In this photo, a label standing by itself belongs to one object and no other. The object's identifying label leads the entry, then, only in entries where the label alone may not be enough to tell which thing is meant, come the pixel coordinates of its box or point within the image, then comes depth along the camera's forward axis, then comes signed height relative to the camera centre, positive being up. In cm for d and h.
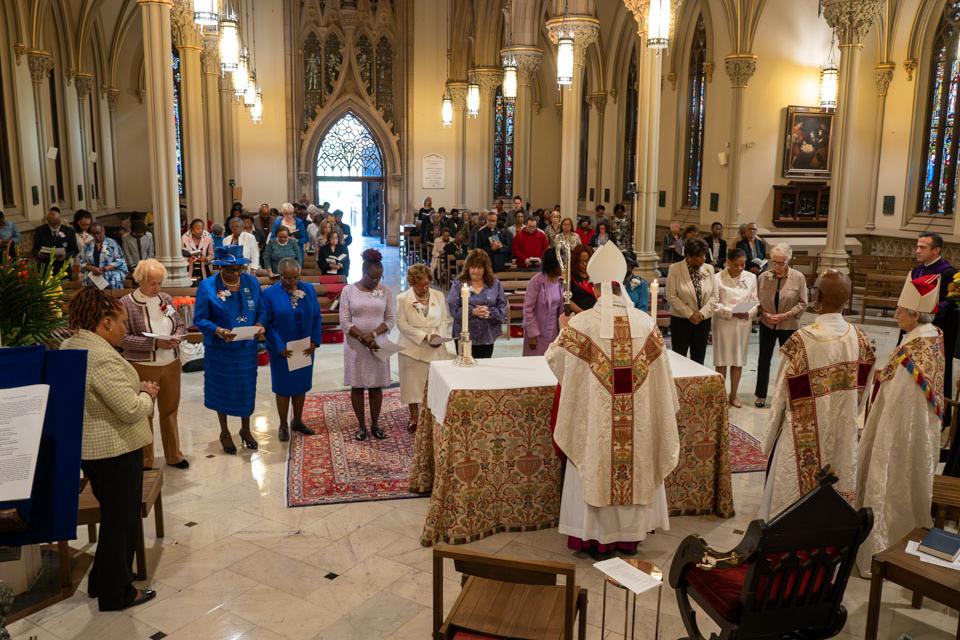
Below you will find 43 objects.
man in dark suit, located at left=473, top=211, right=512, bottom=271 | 1338 -82
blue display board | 360 -115
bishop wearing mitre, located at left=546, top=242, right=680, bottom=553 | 462 -120
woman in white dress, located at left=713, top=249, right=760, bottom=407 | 789 -110
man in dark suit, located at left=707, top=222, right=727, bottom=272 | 1272 -80
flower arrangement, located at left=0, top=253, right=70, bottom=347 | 435 -61
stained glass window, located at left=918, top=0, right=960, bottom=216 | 1510 +128
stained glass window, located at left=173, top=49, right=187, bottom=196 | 2475 +221
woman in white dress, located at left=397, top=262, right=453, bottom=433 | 670 -110
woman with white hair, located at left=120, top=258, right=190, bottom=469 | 582 -103
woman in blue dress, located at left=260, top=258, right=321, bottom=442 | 668 -108
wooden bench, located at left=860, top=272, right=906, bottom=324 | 1237 -147
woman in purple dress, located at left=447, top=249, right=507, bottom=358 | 696 -91
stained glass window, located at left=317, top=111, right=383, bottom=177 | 2547 +111
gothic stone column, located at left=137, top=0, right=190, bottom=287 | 982 +72
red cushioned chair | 307 -144
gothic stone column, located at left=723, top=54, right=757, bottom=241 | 1645 +132
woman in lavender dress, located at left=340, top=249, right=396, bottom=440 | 677 -109
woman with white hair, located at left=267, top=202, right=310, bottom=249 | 1312 -50
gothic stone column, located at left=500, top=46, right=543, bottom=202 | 1956 +125
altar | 503 -160
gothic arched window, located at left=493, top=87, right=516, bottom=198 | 2575 +126
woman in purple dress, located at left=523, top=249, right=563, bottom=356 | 704 -97
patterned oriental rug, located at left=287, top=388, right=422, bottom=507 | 594 -209
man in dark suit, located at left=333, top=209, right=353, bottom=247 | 1415 -74
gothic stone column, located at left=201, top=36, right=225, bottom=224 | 1781 +121
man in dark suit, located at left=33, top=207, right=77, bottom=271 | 1097 -71
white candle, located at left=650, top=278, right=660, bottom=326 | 581 -72
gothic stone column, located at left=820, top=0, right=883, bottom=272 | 1270 +136
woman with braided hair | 393 -118
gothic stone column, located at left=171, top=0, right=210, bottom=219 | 1376 +133
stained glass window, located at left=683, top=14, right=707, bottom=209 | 1839 +164
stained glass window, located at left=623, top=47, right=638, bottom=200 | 2184 +158
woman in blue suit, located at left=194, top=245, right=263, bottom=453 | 636 -110
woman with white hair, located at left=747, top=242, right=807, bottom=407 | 772 -96
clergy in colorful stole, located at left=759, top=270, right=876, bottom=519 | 471 -111
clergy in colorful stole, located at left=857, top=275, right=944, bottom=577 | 450 -126
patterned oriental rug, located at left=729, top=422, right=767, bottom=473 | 655 -209
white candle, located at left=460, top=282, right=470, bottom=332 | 573 -81
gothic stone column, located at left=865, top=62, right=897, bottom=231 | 1619 +149
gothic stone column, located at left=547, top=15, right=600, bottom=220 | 1315 +131
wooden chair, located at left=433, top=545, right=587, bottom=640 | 311 -162
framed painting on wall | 1683 +100
